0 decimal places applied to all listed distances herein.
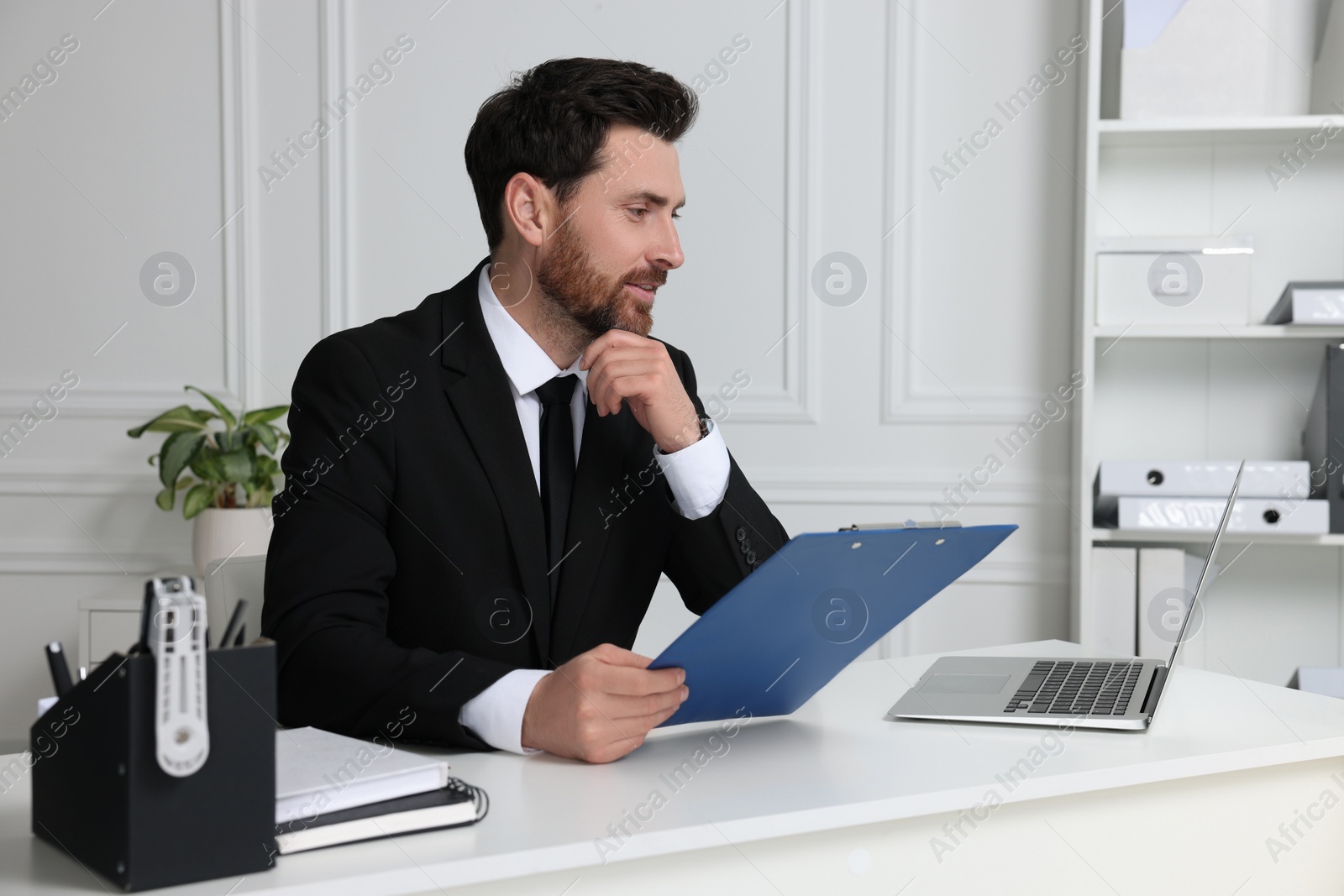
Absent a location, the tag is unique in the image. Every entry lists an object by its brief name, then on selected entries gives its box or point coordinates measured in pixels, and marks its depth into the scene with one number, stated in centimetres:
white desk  81
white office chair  149
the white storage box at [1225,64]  254
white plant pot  267
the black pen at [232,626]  74
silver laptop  119
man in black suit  133
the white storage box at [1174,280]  255
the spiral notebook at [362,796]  80
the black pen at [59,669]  80
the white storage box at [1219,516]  243
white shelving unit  271
